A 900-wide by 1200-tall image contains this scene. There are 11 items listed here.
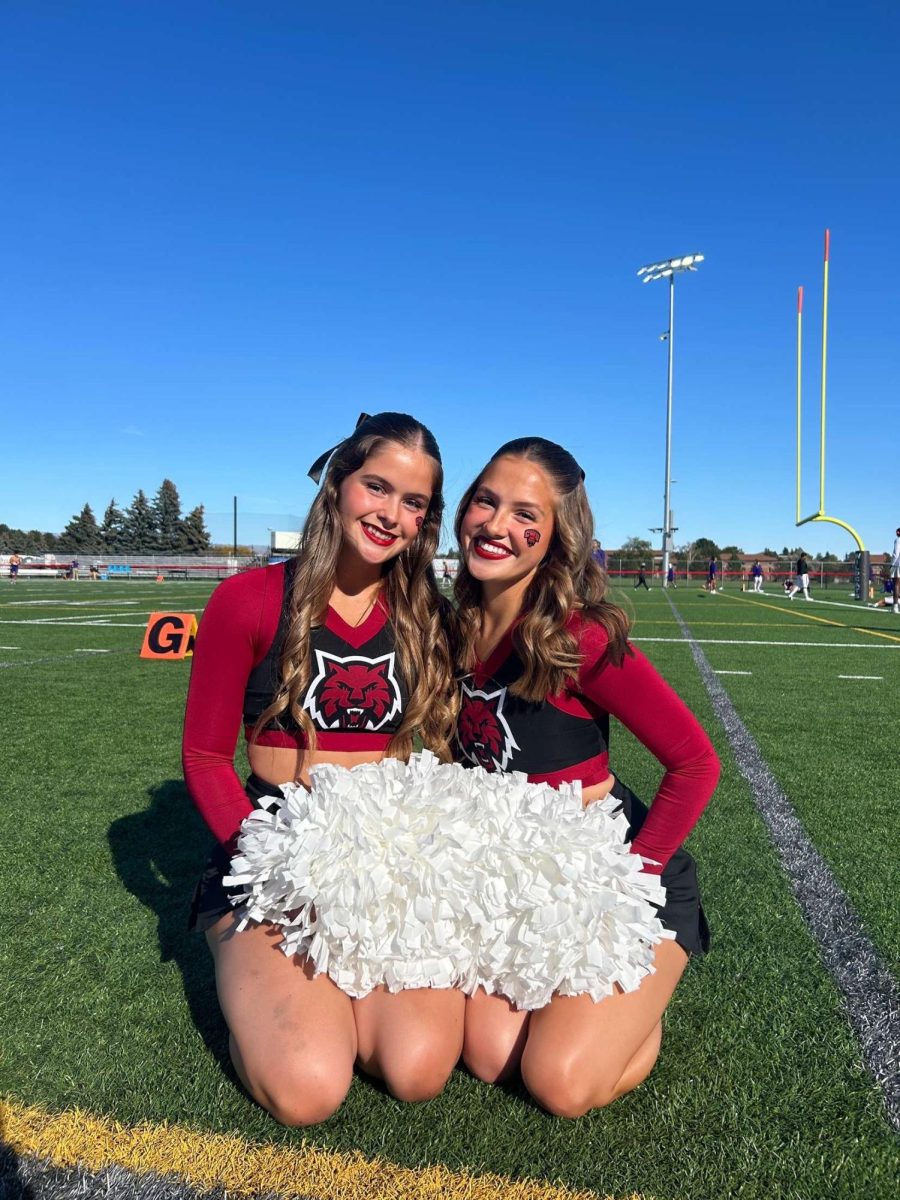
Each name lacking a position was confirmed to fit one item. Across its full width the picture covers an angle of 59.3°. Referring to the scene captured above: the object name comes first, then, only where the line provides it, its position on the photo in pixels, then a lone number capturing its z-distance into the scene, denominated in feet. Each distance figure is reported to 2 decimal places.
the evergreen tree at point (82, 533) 228.98
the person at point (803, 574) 82.69
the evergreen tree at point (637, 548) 158.40
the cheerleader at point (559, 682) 6.40
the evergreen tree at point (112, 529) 227.81
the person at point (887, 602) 56.91
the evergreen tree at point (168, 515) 225.35
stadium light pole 124.46
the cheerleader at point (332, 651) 6.72
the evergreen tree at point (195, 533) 216.19
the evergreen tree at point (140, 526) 224.53
